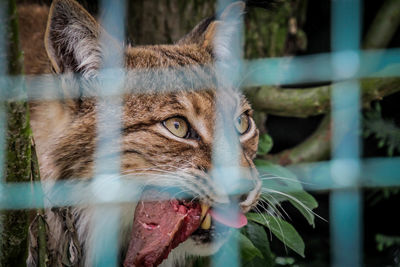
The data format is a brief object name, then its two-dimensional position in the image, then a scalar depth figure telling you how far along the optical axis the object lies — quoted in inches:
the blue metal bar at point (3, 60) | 106.8
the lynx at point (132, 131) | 146.3
